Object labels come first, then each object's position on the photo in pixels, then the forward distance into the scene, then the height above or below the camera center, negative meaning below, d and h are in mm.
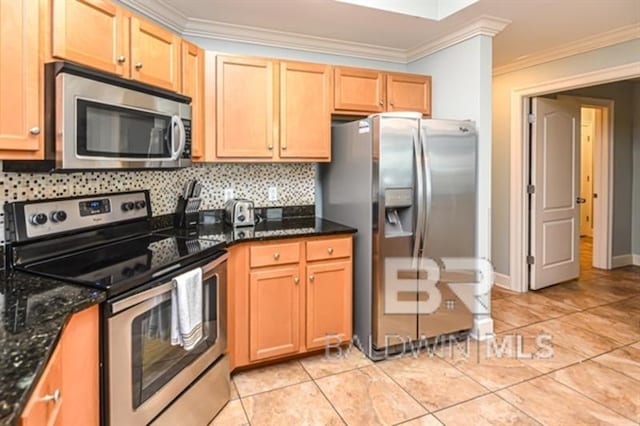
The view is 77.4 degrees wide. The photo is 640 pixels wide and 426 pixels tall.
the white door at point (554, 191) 4156 +194
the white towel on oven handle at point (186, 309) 1730 -447
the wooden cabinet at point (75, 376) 1035 -504
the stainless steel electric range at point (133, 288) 1474 -327
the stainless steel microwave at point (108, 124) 1568 +391
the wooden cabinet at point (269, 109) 2656 +687
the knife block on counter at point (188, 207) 2742 +10
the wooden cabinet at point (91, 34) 1616 +765
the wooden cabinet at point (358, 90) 2963 +901
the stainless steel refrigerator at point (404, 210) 2594 -8
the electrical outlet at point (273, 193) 3201 +125
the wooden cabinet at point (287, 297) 2439 -567
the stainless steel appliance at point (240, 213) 2754 -31
